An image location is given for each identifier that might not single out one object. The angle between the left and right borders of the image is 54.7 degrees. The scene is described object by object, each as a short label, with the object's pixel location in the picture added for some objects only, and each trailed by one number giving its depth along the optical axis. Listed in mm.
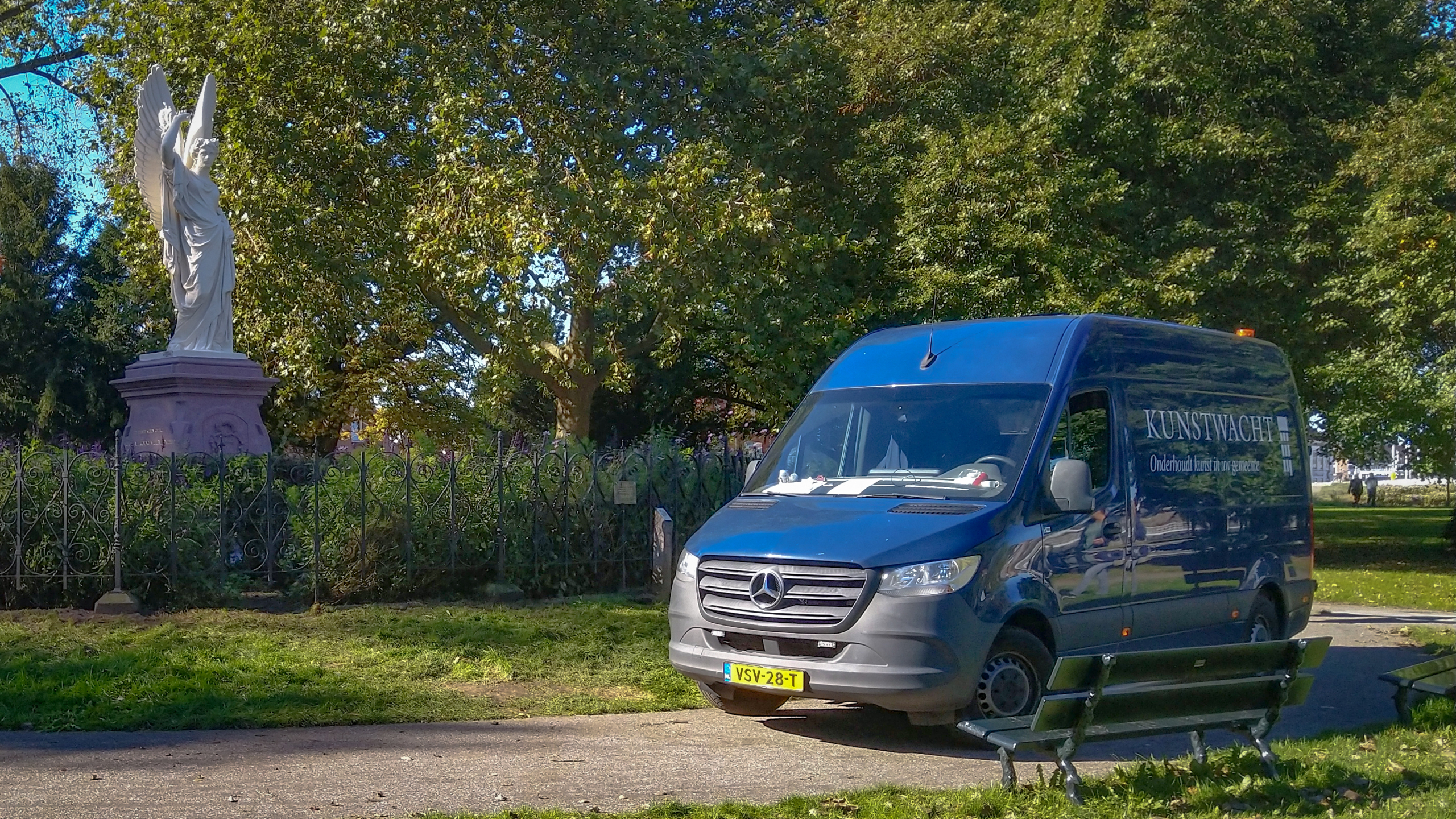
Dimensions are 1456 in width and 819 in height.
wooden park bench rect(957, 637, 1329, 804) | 6141
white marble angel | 16859
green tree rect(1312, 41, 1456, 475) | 19328
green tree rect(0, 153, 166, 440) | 33688
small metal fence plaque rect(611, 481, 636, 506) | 13867
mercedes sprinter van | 7527
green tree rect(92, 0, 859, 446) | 19297
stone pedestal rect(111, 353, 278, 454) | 15891
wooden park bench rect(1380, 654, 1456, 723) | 8445
